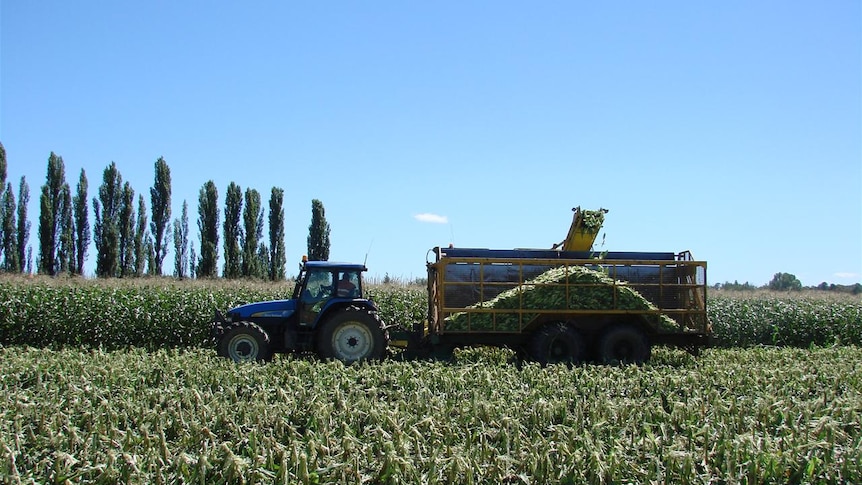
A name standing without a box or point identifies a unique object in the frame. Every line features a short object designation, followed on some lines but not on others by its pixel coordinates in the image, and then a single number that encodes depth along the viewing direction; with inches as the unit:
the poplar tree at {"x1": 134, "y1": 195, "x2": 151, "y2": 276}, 1433.3
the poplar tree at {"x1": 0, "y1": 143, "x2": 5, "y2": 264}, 1264.8
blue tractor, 463.8
